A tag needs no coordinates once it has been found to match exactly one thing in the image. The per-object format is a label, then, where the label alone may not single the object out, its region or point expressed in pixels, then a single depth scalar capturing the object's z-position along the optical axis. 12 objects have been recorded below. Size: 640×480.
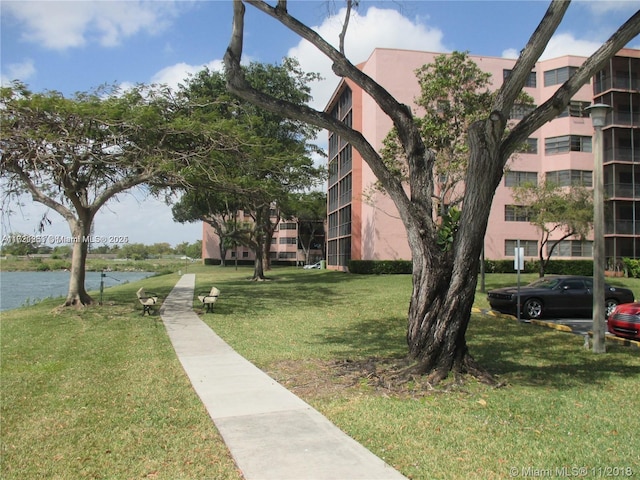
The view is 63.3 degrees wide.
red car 11.55
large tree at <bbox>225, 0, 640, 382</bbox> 7.37
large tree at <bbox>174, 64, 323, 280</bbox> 17.17
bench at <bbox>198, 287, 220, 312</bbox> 16.55
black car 15.74
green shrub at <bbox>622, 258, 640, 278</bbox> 34.97
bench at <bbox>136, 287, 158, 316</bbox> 15.51
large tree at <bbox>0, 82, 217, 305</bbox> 14.35
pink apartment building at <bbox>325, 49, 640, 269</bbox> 36.19
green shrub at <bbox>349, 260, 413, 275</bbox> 34.69
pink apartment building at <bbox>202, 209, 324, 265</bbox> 79.88
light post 10.28
